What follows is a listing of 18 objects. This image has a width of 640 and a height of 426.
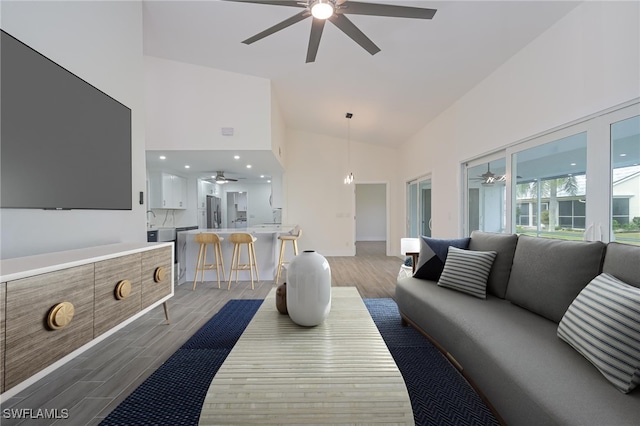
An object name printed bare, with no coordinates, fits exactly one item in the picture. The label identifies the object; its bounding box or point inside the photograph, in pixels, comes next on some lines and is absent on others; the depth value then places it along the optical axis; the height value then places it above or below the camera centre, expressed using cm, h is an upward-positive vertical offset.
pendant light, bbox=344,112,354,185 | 565 +190
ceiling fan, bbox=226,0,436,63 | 196 +152
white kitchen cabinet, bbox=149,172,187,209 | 599 +51
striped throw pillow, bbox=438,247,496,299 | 221 -51
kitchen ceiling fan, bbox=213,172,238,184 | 645 +85
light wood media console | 125 -53
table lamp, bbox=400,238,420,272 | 357 -44
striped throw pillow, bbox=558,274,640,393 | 107 -52
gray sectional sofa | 102 -69
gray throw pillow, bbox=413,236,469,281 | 263 -43
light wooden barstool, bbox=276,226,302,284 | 463 -48
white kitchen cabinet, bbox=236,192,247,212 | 957 +38
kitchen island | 468 -72
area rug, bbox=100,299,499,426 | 153 -115
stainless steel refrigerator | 792 +2
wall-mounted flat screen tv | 159 +53
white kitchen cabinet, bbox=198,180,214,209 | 737 +59
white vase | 152 -44
